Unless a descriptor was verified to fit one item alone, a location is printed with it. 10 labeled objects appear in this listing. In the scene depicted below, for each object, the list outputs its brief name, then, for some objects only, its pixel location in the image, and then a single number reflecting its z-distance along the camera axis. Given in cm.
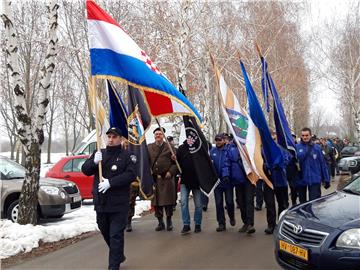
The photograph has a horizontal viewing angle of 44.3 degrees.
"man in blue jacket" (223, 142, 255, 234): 775
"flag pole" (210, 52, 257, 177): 758
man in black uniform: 562
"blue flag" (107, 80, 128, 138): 759
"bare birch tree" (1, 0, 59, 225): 784
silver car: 924
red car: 1259
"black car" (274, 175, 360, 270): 434
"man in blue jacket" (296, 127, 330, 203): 786
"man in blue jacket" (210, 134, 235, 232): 793
